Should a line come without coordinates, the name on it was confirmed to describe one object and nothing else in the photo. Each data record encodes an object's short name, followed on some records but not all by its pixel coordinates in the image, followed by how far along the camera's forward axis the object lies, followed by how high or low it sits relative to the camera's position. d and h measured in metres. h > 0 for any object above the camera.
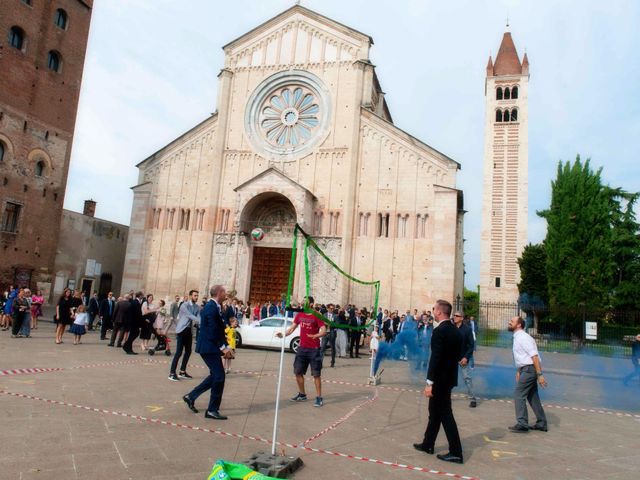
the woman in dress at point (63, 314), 13.48 -0.83
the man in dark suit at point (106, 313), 15.66 -0.85
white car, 16.25 -1.23
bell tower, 42.62 +11.51
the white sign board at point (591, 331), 21.20 -0.39
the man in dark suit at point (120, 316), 13.05 -0.75
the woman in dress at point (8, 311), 16.85 -1.06
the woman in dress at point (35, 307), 17.72 -0.91
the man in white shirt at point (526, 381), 6.93 -0.98
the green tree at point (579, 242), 33.38 +6.03
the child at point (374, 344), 10.44 -0.84
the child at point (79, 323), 13.52 -1.06
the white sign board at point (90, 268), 29.61 +1.26
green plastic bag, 3.72 -1.43
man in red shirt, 7.95 -0.82
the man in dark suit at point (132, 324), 12.56 -0.93
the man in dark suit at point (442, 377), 5.48 -0.80
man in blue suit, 6.41 -0.77
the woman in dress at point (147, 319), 13.40 -0.81
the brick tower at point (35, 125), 25.64 +9.35
